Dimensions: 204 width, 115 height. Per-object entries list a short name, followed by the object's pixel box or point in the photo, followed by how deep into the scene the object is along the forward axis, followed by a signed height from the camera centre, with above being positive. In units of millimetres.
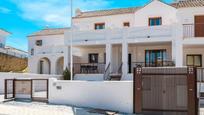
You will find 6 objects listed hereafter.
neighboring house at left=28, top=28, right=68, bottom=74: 18784 +855
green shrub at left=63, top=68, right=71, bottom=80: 14245 -1350
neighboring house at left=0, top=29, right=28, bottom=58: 23201 +2354
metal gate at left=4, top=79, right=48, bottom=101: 10260 -1931
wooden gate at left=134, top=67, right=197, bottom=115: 7942 -1568
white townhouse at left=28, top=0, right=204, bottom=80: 12864 +1661
